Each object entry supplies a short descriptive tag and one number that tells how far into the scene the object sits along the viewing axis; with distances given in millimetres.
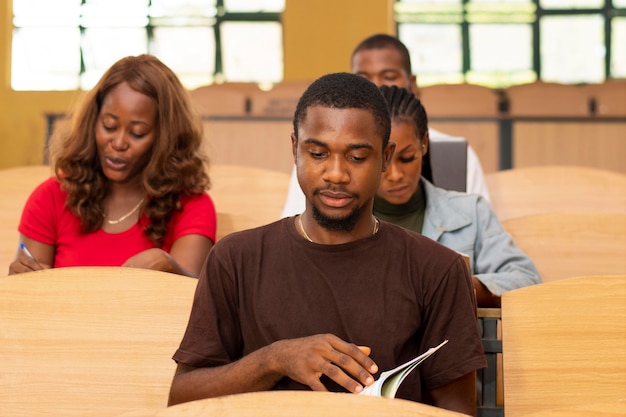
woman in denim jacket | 2457
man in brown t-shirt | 1672
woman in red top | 2607
